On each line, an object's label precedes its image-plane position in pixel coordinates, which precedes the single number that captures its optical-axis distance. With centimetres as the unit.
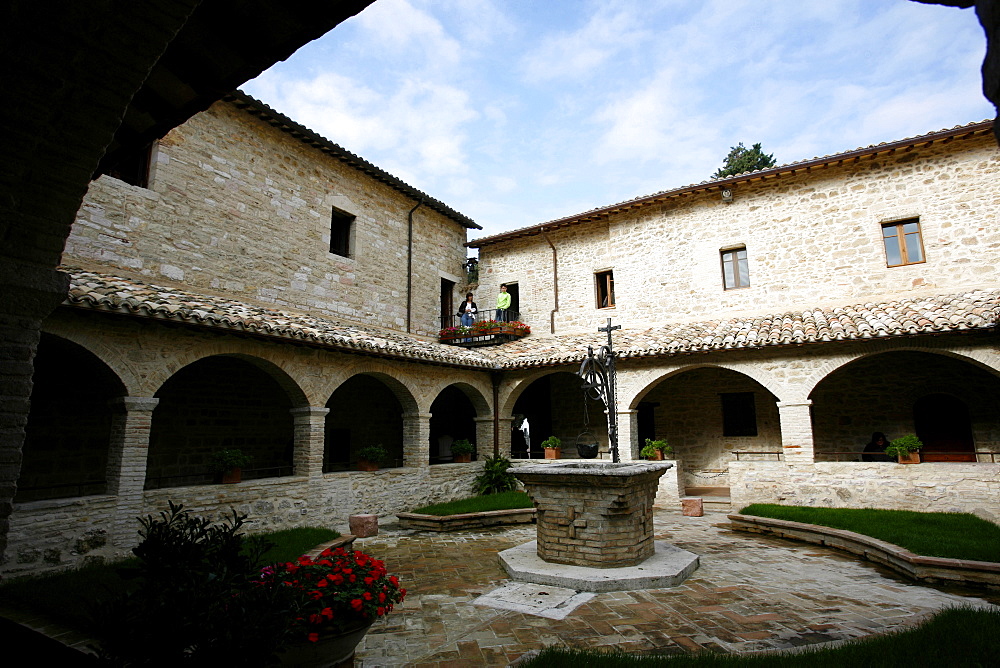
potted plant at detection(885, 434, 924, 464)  1012
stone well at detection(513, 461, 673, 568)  636
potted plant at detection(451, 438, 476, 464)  1396
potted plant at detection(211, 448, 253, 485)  905
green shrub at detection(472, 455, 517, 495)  1370
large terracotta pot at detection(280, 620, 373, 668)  364
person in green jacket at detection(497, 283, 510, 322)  1684
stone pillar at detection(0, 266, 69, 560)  315
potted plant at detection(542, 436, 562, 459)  1407
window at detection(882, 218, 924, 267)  1205
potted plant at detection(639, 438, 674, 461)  1275
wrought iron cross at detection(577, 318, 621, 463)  750
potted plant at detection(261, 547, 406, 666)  361
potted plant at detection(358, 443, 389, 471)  1167
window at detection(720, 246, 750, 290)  1396
